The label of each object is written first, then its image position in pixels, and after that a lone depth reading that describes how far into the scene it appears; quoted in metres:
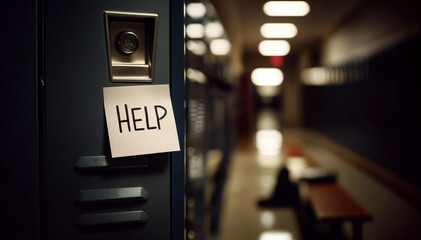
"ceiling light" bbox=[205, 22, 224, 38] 1.99
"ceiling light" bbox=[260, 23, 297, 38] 8.58
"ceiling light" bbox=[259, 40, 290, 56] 11.35
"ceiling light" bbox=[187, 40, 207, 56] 1.29
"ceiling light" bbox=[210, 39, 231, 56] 2.40
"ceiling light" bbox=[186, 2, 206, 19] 1.27
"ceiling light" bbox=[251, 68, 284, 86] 16.40
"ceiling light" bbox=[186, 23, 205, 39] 1.25
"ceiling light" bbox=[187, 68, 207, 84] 1.27
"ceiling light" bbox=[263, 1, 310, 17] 6.43
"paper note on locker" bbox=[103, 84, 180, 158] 0.90
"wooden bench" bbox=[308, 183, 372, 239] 2.17
